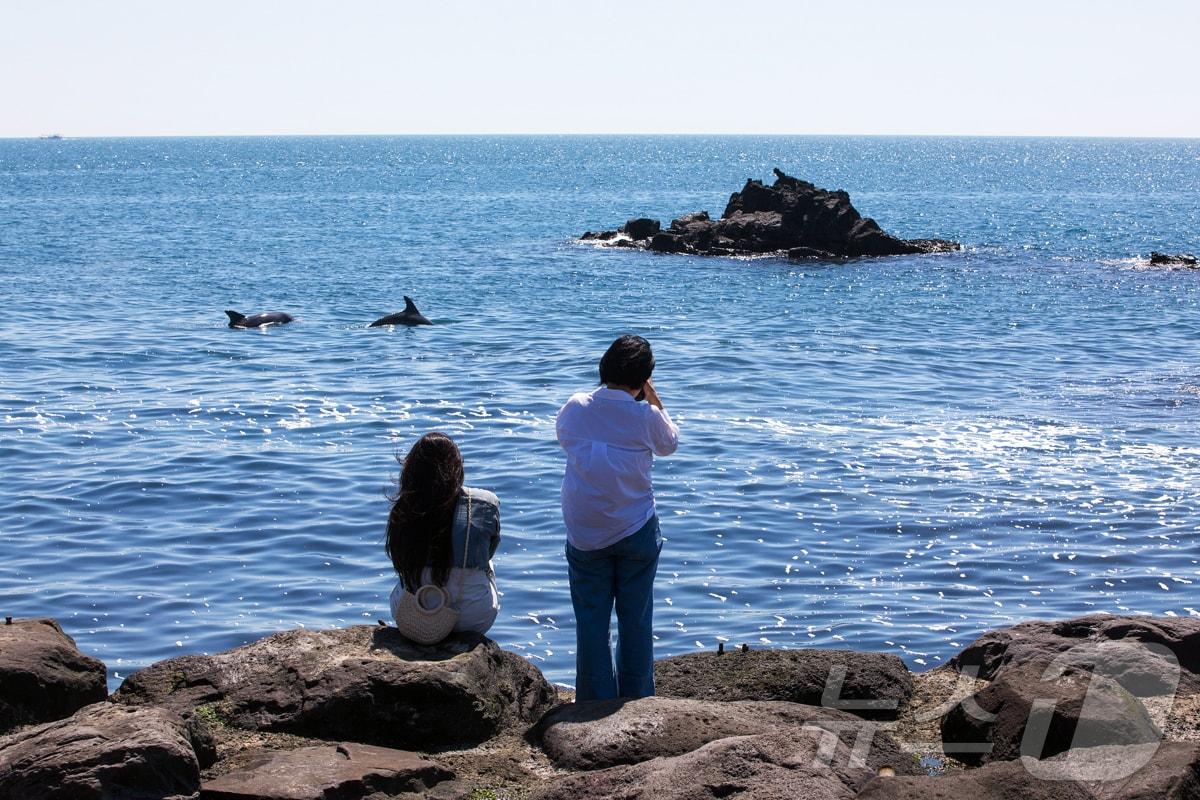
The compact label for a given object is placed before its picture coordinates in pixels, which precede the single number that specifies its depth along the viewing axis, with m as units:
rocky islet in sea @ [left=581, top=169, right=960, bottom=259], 48.25
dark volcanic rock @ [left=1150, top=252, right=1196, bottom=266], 45.19
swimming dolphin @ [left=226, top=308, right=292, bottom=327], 28.88
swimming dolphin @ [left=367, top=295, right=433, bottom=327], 29.81
